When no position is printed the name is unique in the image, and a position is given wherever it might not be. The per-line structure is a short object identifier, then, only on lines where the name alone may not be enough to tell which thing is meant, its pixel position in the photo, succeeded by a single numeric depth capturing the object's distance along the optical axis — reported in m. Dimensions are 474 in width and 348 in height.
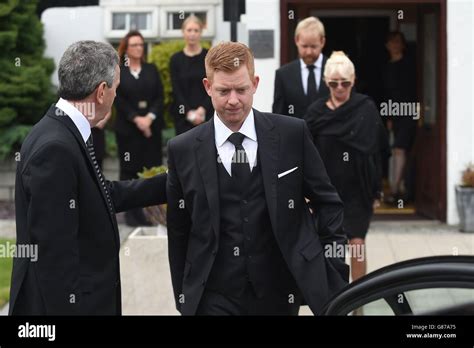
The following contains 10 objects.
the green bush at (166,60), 15.34
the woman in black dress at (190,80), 13.87
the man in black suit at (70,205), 5.12
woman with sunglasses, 9.23
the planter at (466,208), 13.66
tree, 15.66
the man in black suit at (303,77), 10.24
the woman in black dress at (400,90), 15.15
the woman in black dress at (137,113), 13.98
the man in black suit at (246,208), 5.72
